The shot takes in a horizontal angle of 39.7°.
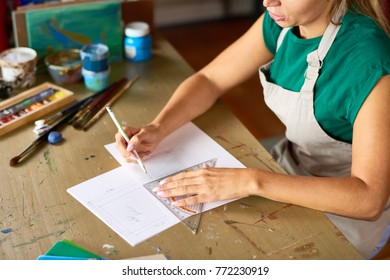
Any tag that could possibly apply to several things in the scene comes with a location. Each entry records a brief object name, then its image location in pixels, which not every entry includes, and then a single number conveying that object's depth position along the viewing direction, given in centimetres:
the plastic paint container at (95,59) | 153
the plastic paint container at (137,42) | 169
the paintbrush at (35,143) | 127
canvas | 159
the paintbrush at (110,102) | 142
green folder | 102
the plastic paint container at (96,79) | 154
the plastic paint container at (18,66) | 151
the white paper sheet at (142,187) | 110
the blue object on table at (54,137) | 134
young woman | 114
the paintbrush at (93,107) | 142
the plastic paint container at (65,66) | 157
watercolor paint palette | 140
